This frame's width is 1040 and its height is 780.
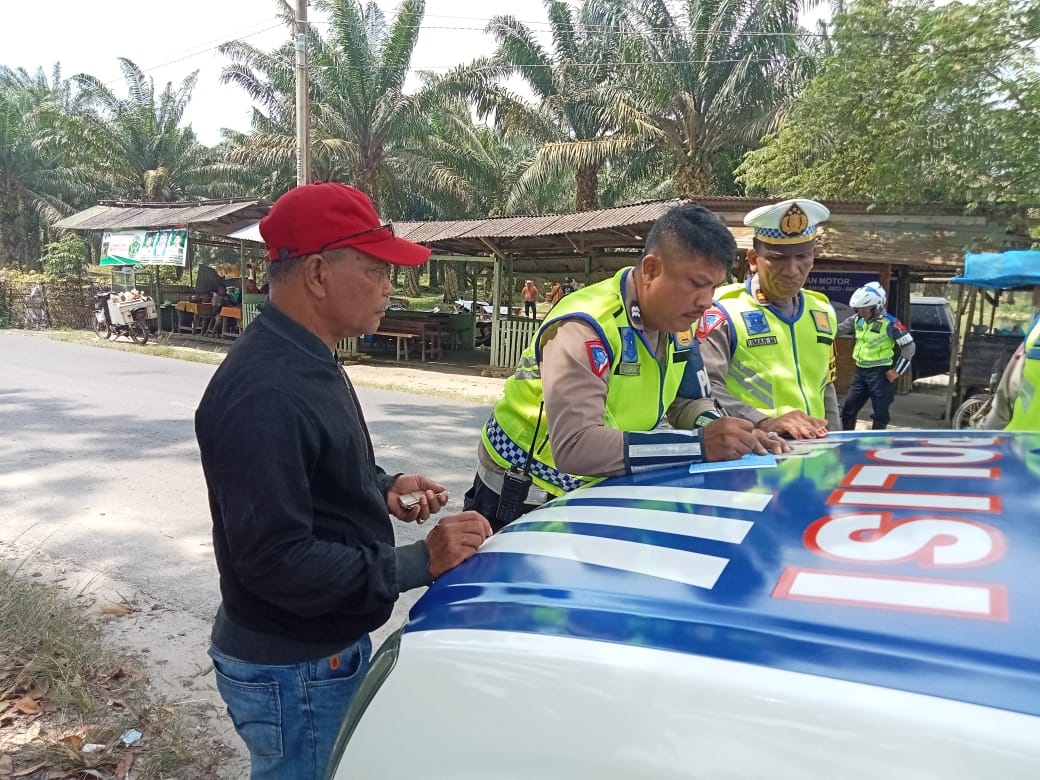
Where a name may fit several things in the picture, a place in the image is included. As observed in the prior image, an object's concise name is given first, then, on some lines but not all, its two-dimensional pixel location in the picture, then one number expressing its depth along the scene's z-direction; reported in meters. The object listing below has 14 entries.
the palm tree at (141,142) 27.56
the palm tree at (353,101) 19.02
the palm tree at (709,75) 15.45
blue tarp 7.62
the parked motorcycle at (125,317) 17.86
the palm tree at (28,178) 32.94
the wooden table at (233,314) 18.58
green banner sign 17.52
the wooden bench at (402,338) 15.84
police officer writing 1.84
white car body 0.83
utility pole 12.63
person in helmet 8.03
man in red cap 1.34
